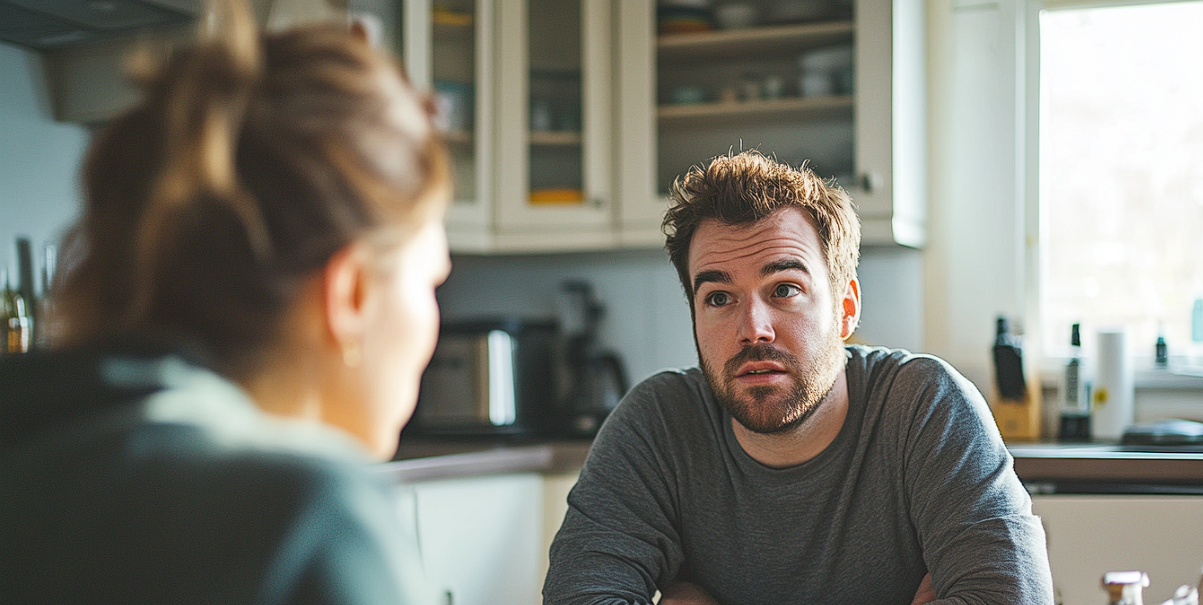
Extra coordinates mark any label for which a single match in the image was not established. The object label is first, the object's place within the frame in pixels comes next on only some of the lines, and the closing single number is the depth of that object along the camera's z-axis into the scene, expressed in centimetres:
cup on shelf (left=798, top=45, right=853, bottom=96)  262
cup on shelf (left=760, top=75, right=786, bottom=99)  274
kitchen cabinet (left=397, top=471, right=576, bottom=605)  225
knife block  259
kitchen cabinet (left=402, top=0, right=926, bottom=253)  274
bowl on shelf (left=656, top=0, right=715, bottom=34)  277
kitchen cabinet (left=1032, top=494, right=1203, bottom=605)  209
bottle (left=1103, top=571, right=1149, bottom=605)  87
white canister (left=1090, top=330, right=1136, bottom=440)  258
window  276
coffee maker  279
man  134
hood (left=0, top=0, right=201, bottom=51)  200
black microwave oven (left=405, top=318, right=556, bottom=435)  271
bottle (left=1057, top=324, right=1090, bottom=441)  257
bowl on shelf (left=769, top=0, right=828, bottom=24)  266
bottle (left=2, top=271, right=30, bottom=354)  217
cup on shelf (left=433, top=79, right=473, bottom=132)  276
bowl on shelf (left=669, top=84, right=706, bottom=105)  279
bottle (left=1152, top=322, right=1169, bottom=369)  267
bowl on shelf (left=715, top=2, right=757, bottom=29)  274
